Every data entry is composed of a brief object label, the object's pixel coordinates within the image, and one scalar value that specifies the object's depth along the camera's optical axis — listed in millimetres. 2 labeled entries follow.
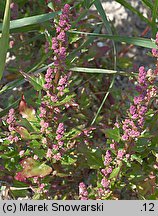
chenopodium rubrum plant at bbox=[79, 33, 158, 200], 566
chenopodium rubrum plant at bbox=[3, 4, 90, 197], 582
